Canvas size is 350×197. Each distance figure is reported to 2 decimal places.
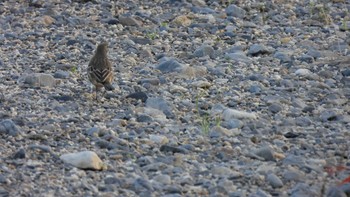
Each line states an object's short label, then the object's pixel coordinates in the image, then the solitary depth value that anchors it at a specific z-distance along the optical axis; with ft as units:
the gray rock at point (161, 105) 64.54
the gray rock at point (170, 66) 75.61
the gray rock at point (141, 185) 49.90
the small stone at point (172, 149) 56.18
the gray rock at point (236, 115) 63.41
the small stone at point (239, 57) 78.69
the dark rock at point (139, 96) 67.77
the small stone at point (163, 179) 50.88
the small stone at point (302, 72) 74.84
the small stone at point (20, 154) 53.93
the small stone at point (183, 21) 90.58
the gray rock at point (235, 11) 94.42
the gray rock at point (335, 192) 48.95
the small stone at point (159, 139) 57.67
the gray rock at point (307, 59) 79.30
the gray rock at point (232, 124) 61.57
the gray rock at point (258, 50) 80.84
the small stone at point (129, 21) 89.61
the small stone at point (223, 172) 52.08
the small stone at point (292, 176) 51.57
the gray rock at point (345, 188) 49.96
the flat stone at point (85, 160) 52.65
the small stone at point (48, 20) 89.64
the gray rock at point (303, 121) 62.75
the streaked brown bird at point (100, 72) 67.21
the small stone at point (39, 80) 70.79
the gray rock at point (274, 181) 50.78
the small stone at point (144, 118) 62.59
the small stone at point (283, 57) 78.89
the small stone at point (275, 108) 65.51
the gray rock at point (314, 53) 80.42
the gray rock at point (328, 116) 63.87
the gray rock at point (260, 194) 49.15
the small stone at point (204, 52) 80.59
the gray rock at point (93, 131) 58.85
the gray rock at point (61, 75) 73.20
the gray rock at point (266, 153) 55.16
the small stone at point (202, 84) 71.26
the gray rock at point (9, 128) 58.19
